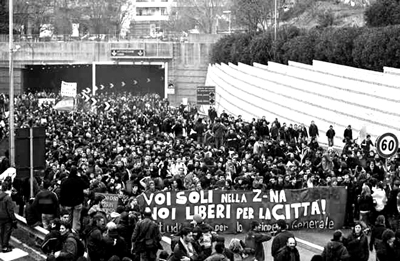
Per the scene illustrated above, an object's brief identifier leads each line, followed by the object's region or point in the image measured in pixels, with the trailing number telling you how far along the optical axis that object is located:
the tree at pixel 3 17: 73.94
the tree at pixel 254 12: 66.06
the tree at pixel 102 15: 101.12
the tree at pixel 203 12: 91.24
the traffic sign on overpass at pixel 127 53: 66.88
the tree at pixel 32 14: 84.94
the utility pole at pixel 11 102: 25.73
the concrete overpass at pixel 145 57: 66.81
